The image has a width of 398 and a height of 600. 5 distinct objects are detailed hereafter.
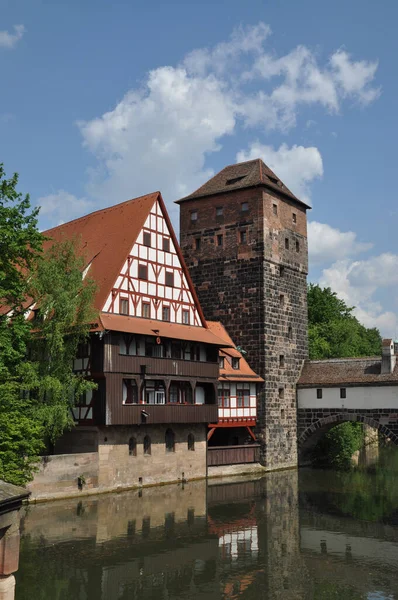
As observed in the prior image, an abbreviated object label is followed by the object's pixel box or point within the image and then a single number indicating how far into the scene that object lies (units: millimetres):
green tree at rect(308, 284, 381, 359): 62156
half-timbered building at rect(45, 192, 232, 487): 34125
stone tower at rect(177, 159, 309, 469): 46531
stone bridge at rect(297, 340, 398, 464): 44375
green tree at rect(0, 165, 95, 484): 26516
